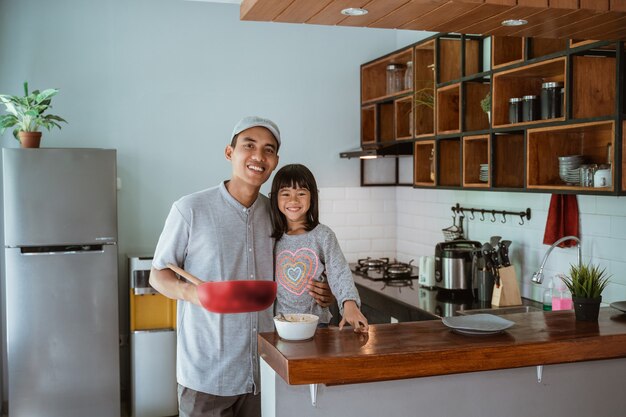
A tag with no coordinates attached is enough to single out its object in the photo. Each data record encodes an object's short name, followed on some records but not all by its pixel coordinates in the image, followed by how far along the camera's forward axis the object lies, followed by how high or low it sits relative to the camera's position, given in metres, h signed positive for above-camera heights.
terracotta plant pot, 4.42 +0.34
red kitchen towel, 3.65 -0.18
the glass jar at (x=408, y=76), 4.90 +0.84
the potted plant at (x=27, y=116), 4.42 +0.50
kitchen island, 2.20 -0.63
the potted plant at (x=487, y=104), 3.91 +0.50
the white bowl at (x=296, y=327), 2.32 -0.48
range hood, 4.89 +0.28
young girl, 2.73 -0.25
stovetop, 4.94 -0.64
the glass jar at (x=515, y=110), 3.61 +0.42
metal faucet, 2.94 -0.40
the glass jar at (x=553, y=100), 3.36 +0.44
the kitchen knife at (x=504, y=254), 3.96 -0.40
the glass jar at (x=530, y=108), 3.51 +0.42
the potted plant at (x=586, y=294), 2.71 -0.44
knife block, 3.87 -0.60
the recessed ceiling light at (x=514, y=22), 2.41 +0.60
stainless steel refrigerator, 4.35 -0.60
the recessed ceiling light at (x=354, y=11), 2.21 +0.60
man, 2.52 -0.31
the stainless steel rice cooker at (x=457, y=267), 4.16 -0.50
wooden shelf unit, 3.14 +0.44
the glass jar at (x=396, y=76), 5.21 +0.88
